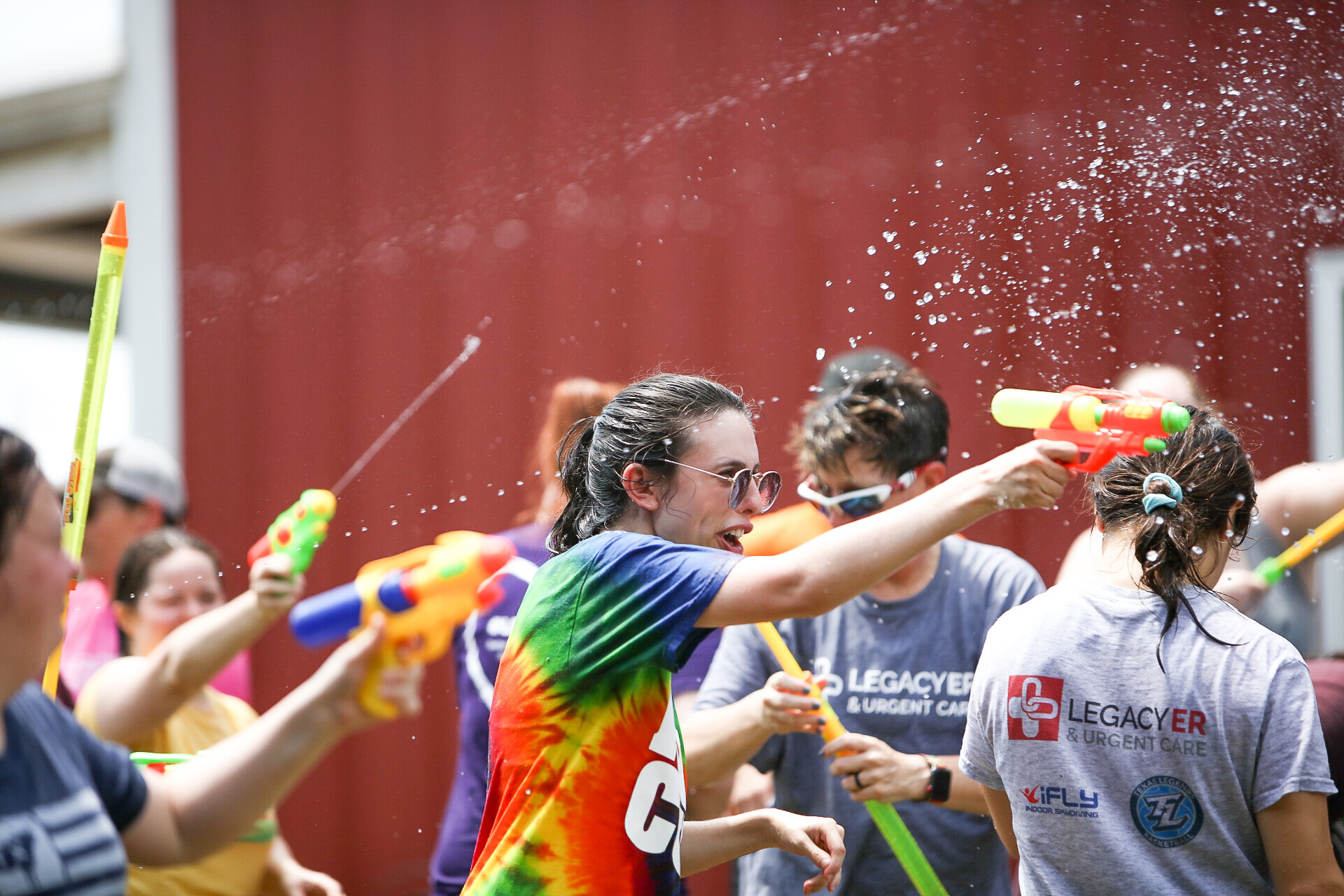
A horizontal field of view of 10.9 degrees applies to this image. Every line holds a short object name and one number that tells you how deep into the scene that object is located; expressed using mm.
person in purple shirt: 10377
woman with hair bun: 9389
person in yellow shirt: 9347
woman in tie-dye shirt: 9251
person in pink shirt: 11649
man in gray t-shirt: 9954
